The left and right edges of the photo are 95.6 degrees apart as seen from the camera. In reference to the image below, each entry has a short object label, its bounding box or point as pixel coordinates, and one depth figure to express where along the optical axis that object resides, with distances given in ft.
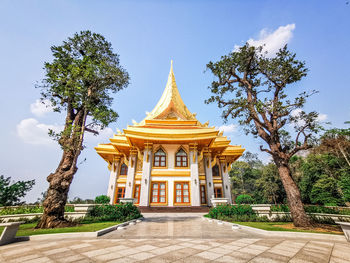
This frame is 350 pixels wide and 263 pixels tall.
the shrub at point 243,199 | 60.82
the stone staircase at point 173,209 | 42.41
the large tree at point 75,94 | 22.12
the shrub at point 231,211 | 28.35
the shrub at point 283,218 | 27.20
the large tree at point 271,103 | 24.54
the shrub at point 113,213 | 25.95
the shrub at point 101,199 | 48.49
